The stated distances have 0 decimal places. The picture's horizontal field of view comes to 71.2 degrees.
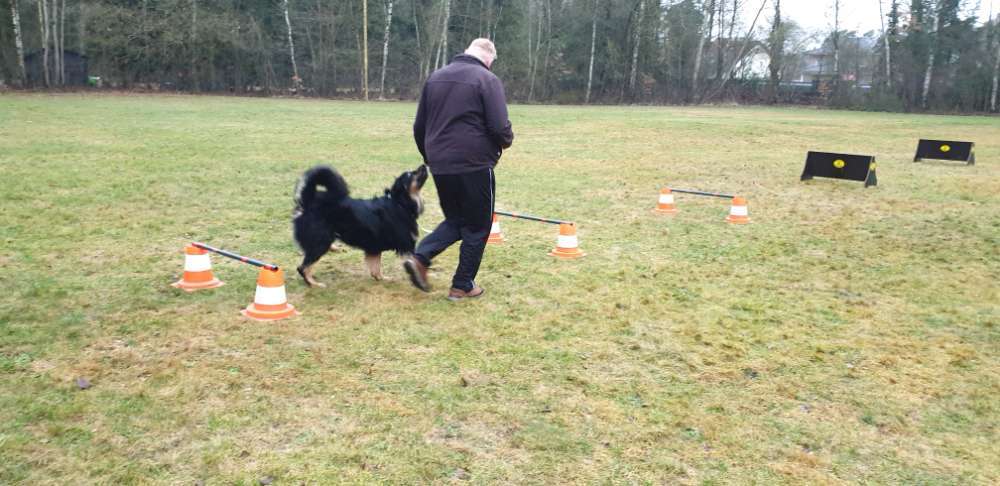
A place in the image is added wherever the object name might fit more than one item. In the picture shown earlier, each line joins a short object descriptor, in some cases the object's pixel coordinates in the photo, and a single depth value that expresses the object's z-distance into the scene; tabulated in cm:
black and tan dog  524
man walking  504
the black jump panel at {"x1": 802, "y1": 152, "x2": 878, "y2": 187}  1159
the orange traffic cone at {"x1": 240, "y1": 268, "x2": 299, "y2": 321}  476
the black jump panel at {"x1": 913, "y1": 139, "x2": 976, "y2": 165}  1496
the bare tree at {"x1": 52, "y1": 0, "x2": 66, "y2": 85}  3569
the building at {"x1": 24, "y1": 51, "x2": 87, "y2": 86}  3822
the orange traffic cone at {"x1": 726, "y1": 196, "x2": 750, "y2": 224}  870
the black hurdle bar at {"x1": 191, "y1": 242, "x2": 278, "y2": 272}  479
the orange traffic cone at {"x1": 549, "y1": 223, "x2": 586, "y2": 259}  680
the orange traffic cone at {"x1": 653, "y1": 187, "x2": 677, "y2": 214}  926
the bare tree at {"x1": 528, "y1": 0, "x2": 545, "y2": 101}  4720
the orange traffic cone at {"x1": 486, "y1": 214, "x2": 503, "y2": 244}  737
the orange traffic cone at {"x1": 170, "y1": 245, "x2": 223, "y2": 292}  540
